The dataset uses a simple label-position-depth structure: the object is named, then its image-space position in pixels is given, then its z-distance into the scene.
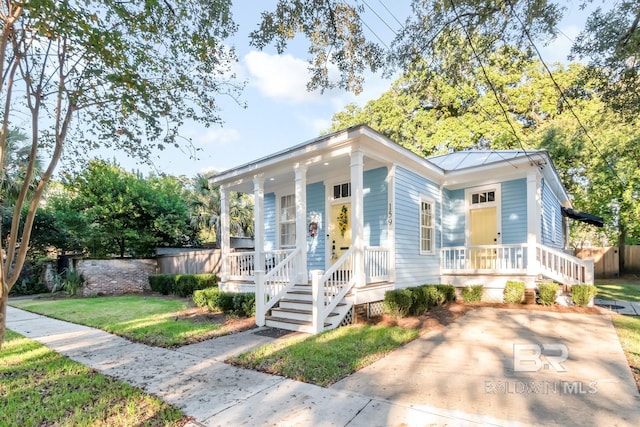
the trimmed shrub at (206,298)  8.27
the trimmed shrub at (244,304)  7.43
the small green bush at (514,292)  7.98
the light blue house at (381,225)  6.75
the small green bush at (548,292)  7.75
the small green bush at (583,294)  7.60
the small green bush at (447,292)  8.33
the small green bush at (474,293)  8.62
